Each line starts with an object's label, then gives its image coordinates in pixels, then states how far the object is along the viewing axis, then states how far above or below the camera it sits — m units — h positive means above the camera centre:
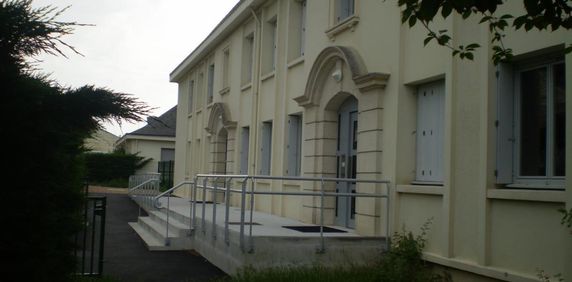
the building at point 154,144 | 41.66 +1.85
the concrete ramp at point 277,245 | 8.76 -1.06
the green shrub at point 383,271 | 8.02 -1.29
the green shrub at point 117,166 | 40.81 +0.26
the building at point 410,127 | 6.95 +0.86
